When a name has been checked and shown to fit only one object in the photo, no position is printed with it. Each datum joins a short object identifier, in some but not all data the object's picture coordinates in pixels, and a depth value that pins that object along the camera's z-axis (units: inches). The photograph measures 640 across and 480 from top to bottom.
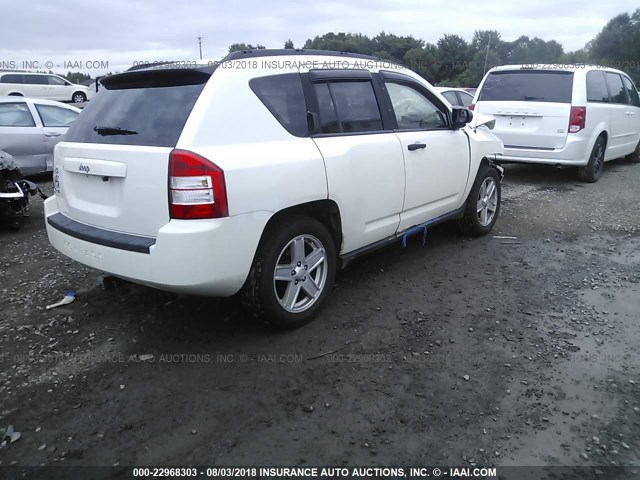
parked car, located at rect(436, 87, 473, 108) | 534.3
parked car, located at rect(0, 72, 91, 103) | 862.3
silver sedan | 306.0
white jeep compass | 109.4
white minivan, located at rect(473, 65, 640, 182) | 302.4
